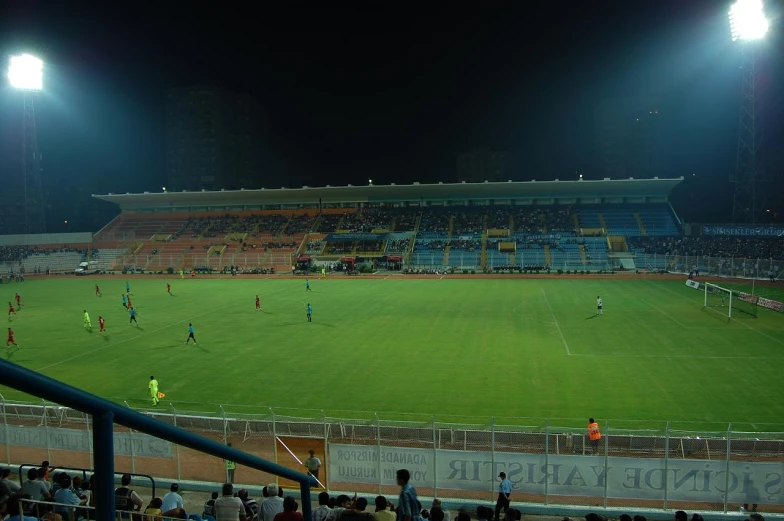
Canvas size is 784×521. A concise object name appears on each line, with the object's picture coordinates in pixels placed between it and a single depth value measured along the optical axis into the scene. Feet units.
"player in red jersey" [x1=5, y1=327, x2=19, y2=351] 88.13
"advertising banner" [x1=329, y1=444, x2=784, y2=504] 35.12
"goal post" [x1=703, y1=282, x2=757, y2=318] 110.63
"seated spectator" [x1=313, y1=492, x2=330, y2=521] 24.30
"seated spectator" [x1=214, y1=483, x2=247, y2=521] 23.38
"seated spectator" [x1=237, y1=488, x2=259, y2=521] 28.14
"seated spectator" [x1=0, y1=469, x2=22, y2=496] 22.41
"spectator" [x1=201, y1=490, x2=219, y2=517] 29.11
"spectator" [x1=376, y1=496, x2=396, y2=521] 23.01
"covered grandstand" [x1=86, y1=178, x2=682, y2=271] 230.07
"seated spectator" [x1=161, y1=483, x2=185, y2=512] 28.32
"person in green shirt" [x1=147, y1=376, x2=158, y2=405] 58.18
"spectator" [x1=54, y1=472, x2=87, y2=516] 22.66
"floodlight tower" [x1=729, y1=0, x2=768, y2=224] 175.73
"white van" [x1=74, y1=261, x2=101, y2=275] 234.79
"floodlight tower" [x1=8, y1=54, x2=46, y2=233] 222.48
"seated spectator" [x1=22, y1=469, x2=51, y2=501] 23.94
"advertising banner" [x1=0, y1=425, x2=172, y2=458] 41.24
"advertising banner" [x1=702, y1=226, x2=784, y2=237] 184.96
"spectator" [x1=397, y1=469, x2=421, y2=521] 25.58
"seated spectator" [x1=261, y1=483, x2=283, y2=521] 23.39
